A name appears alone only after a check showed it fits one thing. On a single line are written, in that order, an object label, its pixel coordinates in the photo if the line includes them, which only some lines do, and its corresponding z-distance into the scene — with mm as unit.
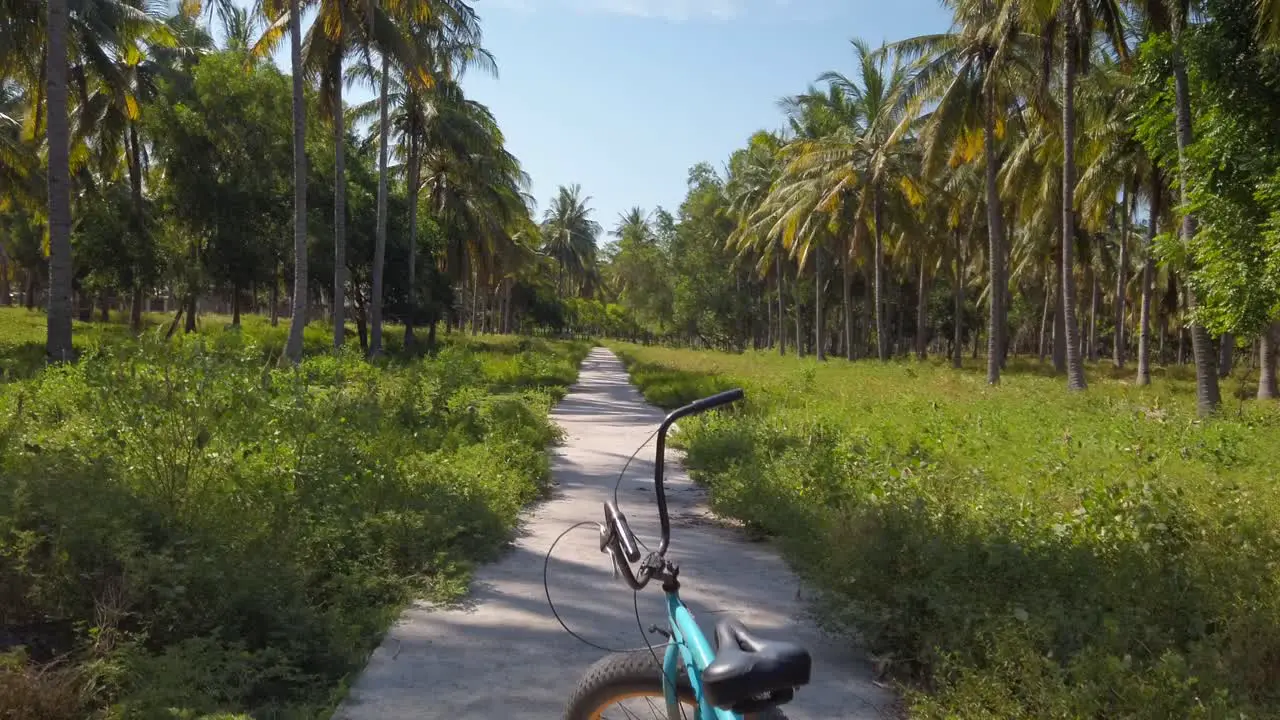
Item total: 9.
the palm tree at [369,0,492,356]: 21156
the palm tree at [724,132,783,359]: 42750
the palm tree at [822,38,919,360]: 31297
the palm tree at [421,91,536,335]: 32156
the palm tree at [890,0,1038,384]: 21922
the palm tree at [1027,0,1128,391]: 17953
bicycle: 1854
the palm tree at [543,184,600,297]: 74312
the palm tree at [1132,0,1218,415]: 14992
